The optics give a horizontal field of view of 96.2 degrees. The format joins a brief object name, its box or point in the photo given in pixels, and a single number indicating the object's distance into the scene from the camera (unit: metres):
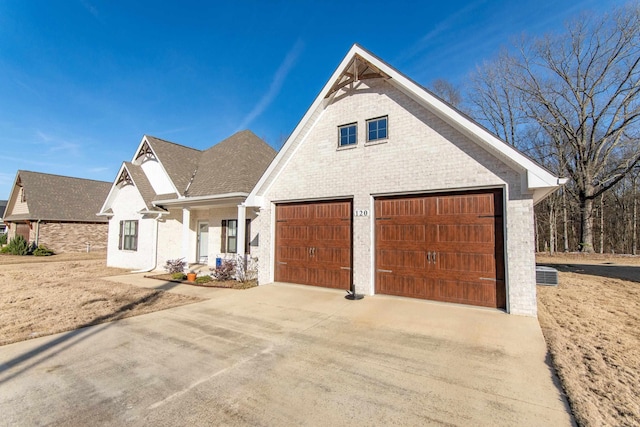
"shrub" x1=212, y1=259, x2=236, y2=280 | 10.99
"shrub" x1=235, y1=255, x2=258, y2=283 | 10.97
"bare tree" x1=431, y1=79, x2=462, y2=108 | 25.98
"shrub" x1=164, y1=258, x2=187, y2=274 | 12.38
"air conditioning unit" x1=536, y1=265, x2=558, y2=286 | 9.41
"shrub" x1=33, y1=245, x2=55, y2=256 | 22.20
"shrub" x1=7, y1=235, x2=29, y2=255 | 22.48
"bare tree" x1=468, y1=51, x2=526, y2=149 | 22.62
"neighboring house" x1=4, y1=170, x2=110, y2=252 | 23.92
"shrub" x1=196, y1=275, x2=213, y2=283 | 10.84
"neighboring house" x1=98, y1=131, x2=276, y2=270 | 12.89
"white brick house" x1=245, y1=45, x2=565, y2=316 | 6.66
